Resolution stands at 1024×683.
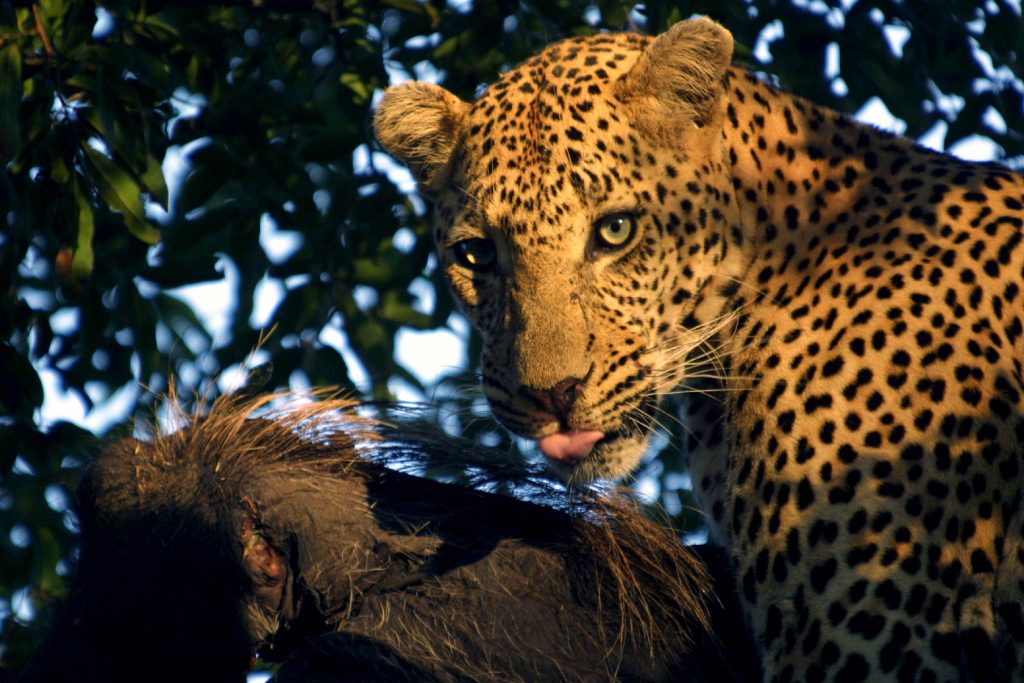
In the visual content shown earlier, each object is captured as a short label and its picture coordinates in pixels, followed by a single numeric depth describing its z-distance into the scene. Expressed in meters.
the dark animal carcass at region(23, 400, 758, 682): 8.56
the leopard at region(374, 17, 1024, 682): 8.60
